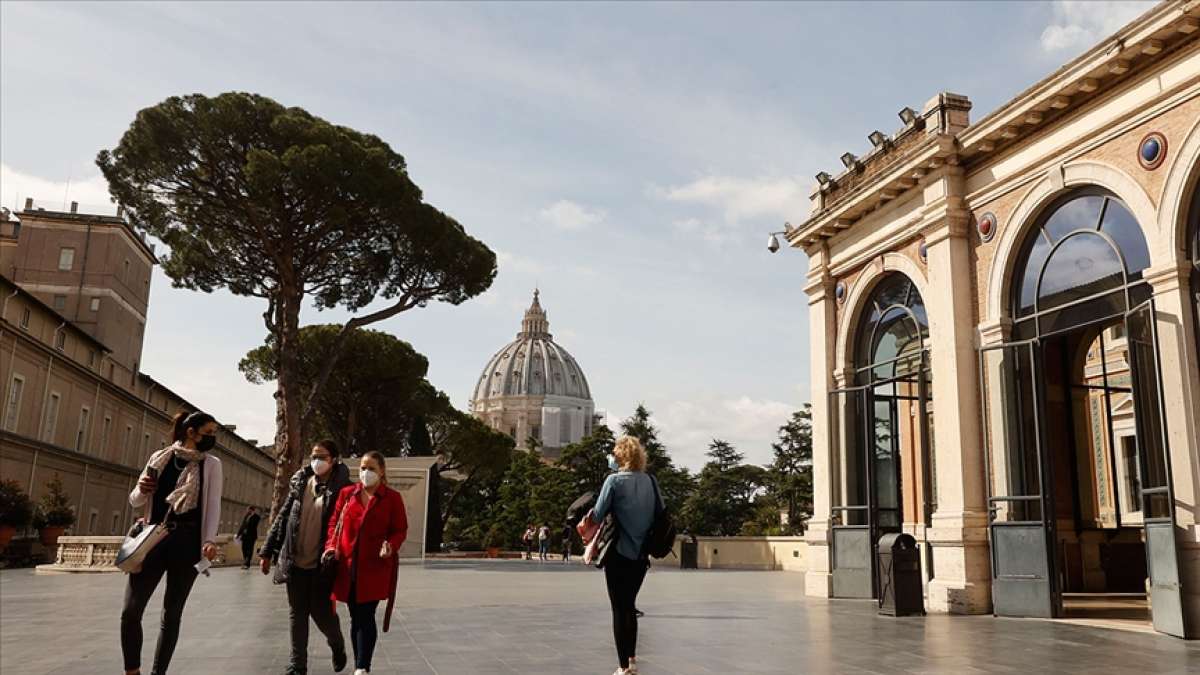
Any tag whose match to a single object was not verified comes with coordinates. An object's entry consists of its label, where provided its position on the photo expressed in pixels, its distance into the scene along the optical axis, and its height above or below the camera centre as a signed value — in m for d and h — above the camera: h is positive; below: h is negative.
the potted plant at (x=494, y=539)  51.38 -1.57
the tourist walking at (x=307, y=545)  5.85 -0.25
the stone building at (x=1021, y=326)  9.37 +2.72
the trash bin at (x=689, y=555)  30.59 -1.31
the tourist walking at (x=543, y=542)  37.16 -1.20
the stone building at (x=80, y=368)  28.56 +5.10
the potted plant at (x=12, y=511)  21.25 -0.26
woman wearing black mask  5.21 -0.12
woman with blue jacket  5.95 -0.24
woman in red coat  5.73 -0.25
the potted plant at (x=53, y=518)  24.75 -0.47
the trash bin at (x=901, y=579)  10.89 -0.71
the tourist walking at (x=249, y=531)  19.86 -0.58
